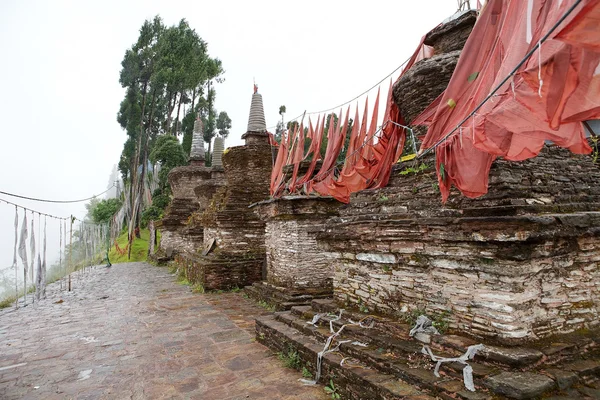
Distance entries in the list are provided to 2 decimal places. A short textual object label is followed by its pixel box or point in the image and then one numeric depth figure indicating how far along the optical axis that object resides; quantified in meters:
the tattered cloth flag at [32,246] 10.16
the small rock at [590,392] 2.86
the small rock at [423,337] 3.89
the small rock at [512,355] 3.09
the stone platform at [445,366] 2.95
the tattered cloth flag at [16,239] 9.42
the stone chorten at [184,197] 20.53
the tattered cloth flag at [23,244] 9.46
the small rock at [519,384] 2.77
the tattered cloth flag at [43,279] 11.43
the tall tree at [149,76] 30.84
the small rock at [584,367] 3.12
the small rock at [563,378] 2.94
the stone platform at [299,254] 8.41
